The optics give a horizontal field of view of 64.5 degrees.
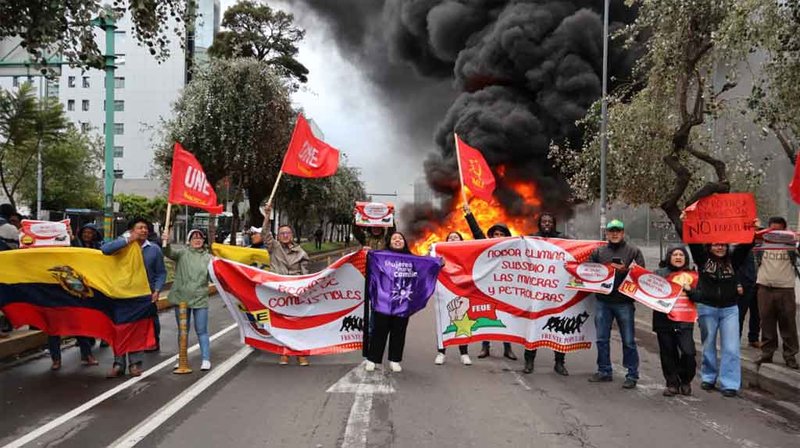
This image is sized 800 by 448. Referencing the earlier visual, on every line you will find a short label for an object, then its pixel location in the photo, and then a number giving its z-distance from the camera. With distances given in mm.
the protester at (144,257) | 6674
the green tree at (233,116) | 19625
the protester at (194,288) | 7008
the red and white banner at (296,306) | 7250
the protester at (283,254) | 7945
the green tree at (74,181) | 34219
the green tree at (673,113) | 9469
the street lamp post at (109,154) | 11305
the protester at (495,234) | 8086
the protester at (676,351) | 6223
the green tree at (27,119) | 17125
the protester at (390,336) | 6977
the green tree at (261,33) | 31878
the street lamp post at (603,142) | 14664
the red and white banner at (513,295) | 7234
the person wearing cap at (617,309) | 6539
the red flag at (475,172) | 9047
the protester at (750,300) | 8289
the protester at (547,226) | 7738
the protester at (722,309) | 6305
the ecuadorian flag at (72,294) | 6723
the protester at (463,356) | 7520
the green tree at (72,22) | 6043
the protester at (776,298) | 7250
